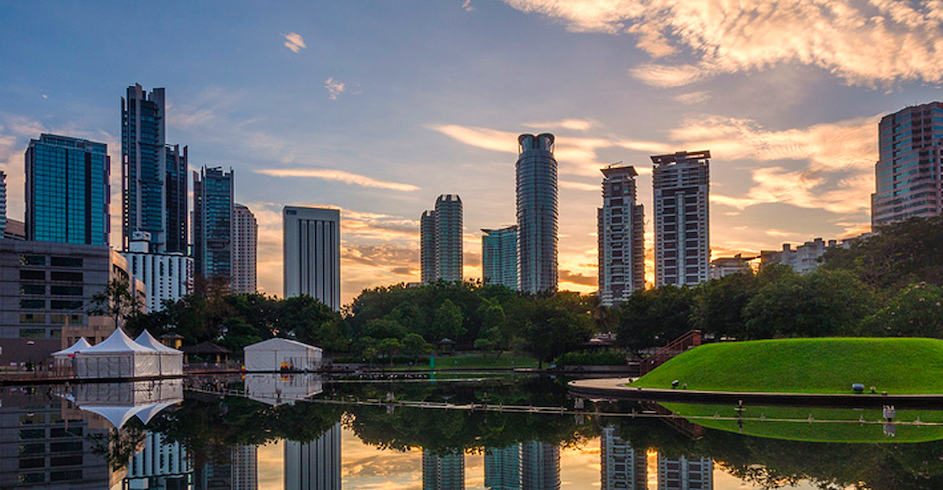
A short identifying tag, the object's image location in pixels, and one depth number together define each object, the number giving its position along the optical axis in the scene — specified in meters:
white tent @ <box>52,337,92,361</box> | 59.12
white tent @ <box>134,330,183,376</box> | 63.12
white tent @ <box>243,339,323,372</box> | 74.19
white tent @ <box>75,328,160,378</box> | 56.38
